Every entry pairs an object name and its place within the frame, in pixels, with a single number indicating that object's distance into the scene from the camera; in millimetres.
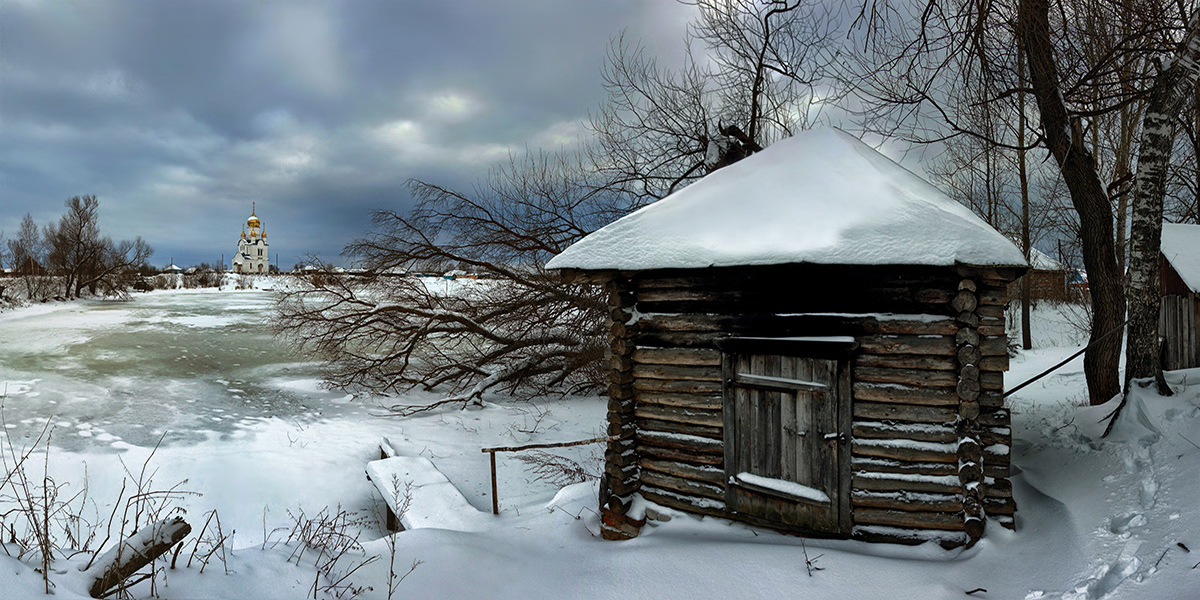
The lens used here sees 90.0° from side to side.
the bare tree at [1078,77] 6090
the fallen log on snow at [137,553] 3254
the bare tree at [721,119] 13443
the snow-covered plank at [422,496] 7195
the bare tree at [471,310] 14573
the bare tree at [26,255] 48000
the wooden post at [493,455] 7083
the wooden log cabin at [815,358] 5328
